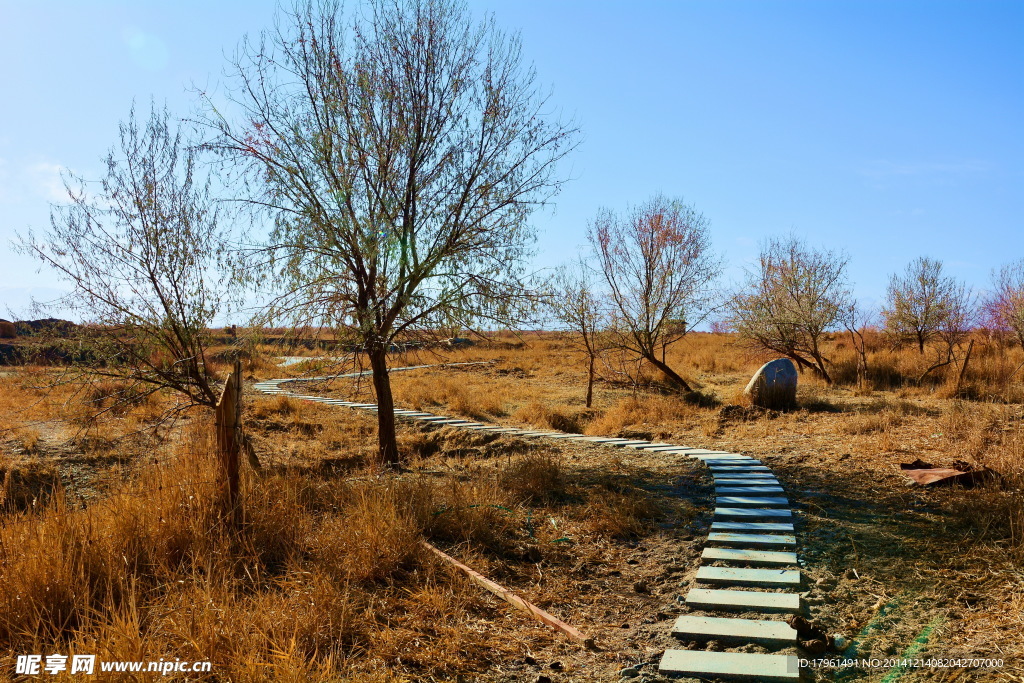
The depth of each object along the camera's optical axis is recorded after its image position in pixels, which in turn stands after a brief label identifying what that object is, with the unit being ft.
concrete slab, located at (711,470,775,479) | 23.79
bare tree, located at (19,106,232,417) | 27.32
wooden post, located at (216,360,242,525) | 16.37
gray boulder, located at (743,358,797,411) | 40.14
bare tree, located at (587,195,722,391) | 51.39
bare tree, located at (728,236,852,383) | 52.47
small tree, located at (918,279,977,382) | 66.64
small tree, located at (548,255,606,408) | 49.98
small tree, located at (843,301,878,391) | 46.56
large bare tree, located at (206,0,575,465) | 26.04
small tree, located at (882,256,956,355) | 69.21
